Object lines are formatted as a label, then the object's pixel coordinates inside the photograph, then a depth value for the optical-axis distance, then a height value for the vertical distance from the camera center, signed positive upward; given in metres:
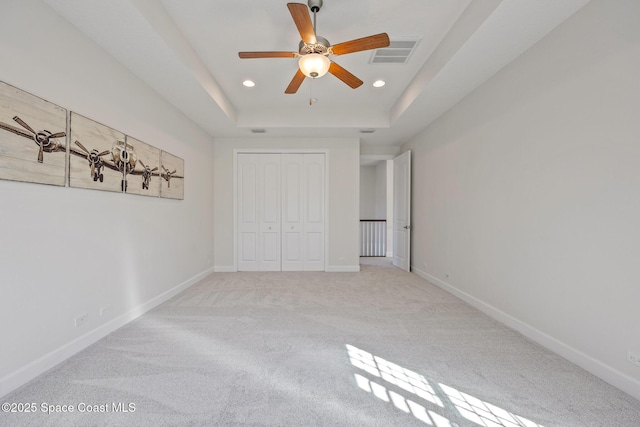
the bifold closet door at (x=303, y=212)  5.34 -0.01
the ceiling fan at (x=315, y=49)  2.11 +1.36
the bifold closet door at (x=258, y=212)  5.31 -0.01
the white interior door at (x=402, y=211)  5.15 +0.02
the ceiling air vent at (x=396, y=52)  2.78 +1.76
